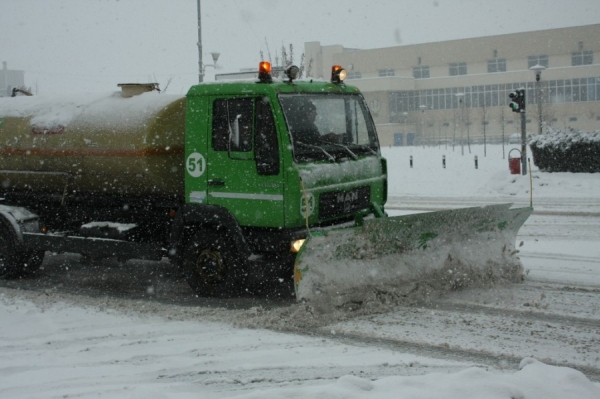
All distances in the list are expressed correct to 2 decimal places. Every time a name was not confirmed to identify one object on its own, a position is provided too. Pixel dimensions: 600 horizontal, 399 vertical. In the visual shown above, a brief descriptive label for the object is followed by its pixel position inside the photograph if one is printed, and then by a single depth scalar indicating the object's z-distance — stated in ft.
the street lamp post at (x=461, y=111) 243.66
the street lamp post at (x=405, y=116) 275.12
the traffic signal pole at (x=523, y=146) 74.13
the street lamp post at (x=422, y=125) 275.92
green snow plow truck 26.37
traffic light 77.86
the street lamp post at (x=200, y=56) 84.84
